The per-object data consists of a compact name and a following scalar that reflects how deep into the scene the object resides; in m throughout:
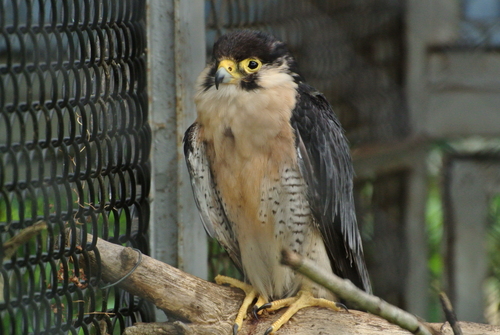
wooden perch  4.05
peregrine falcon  5.03
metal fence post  4.73
